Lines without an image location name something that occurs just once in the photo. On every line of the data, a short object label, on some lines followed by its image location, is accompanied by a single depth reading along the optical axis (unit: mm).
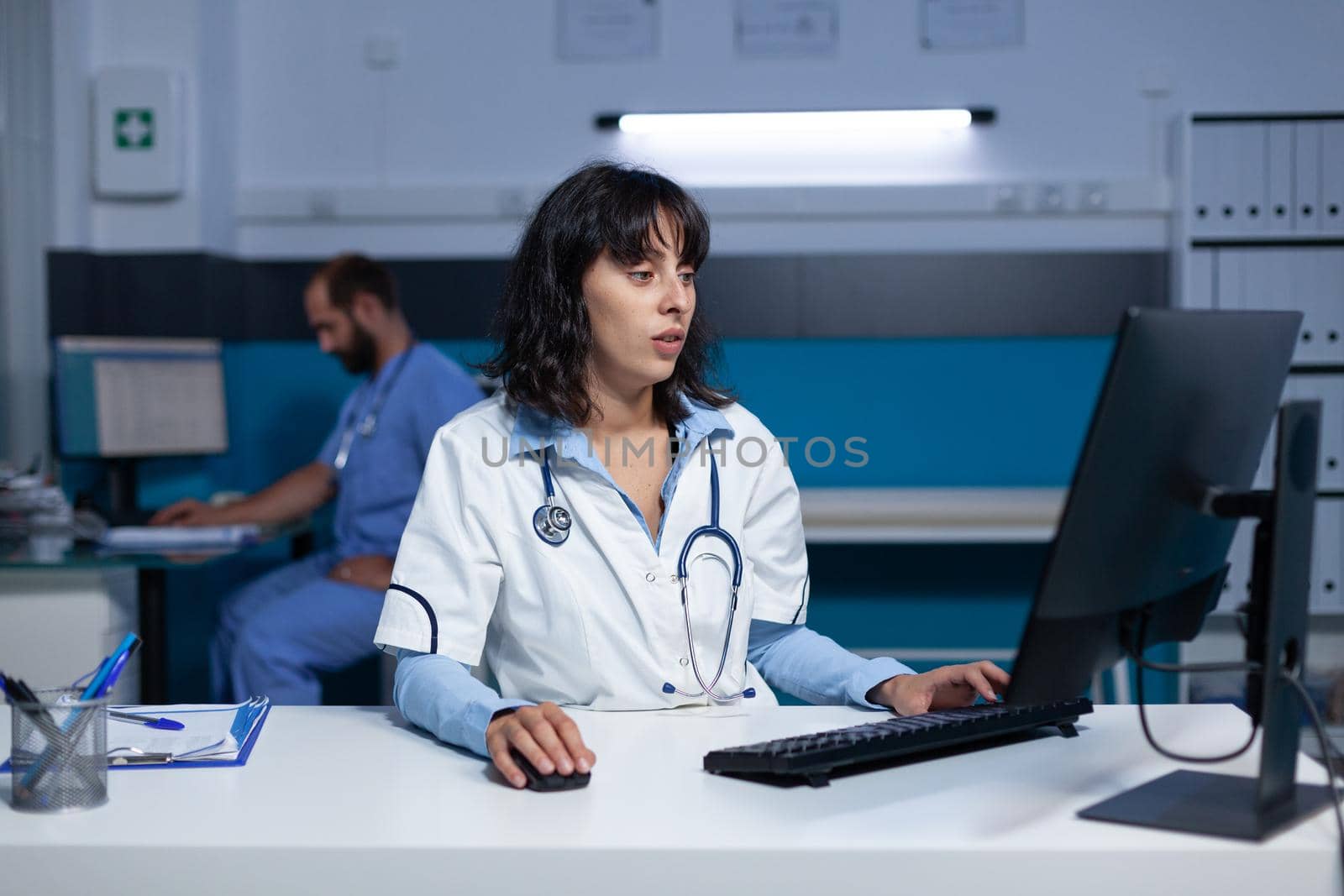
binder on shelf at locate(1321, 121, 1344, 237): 3260
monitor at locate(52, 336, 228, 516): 3047
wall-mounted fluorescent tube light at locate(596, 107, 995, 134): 3607
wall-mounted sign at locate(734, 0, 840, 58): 3600
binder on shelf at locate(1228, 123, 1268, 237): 3299
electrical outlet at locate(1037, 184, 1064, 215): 3545
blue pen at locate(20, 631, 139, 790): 957
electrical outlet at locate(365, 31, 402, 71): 3682
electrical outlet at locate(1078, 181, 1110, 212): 3533
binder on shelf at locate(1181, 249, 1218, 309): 3318
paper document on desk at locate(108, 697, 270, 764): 1102
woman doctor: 1301
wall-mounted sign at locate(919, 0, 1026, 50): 3570
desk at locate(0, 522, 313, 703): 2395
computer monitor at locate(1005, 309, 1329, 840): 841
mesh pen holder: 957
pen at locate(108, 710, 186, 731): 1183
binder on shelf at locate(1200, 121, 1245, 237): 3316
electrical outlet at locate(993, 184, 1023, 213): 3555
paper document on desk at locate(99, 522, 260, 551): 2596
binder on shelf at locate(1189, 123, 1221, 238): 3332
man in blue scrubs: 2793
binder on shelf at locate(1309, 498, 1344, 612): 3275
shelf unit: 3268
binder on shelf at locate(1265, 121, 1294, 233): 3281
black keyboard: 999
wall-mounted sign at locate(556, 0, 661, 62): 3633
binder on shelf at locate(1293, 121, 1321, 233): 3266
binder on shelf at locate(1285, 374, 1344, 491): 3262
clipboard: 1083
